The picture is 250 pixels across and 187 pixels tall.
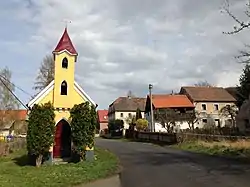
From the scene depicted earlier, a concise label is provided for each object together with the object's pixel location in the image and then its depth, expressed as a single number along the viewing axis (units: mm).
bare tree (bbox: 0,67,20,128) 30451
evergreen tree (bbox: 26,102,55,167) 12619
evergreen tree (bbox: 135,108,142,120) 41813
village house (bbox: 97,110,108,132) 70955
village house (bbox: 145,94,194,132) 35481
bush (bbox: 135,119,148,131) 34931
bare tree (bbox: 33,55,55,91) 29962
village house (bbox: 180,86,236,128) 39372
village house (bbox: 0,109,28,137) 31558
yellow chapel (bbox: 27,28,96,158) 14108
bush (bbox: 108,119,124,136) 45012
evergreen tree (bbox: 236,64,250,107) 32030
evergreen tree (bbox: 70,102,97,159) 13372
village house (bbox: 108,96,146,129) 58966
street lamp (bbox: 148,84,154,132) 29689
